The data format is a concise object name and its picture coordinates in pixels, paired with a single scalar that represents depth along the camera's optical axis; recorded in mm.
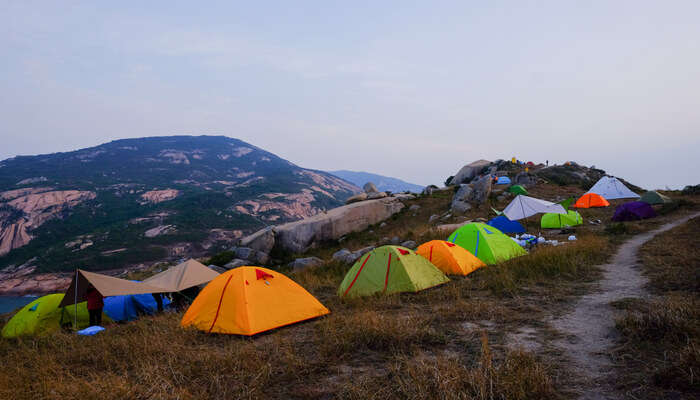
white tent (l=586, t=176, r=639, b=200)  30000
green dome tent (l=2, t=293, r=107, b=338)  9414
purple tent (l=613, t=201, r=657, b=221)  20230
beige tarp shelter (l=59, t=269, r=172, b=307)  8344
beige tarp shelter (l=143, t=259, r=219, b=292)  11086
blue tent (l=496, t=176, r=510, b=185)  35406
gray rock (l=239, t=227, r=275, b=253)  23172
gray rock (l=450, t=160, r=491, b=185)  44281
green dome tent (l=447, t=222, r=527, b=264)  11414
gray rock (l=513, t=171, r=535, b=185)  34156
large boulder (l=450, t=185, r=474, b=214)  24812
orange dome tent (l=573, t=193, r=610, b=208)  26156
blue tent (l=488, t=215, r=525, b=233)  17453
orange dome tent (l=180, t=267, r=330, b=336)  6555
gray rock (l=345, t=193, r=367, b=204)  30639
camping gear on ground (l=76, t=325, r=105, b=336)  7809
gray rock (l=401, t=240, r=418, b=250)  15840
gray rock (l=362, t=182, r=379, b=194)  35294
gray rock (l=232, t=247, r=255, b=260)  22406
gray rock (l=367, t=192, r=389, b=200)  30939
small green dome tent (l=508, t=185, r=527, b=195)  26872
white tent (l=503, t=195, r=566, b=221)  15875
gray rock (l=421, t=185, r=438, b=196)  33822
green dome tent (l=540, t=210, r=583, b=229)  19109
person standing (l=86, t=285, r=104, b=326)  9258
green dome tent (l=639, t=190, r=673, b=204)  22984
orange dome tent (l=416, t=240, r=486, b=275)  10352
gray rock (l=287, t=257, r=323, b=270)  16377
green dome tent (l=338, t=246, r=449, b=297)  8656
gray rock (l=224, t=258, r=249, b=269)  20428
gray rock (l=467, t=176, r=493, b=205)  26344
